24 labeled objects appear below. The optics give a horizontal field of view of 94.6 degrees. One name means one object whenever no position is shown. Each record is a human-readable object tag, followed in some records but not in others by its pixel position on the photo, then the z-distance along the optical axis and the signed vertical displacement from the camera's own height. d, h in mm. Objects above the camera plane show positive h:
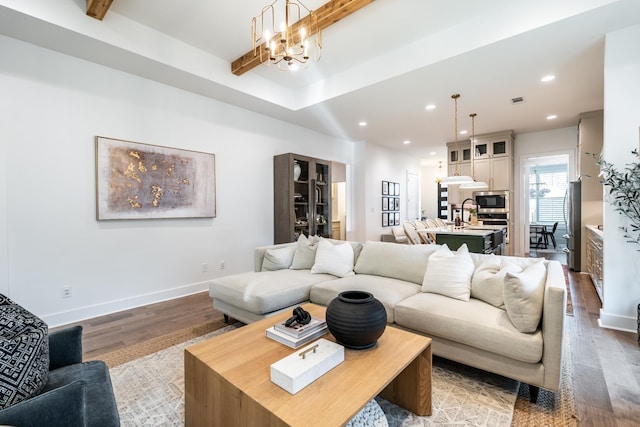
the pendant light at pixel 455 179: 4253 +443
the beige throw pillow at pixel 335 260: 3174 -543
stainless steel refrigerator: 5168 -257
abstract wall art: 3322 +373
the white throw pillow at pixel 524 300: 1775 -555
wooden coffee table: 1133 -750
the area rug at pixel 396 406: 1647 -1162
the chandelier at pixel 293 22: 2893 +1974
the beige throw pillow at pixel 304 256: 3420 -532
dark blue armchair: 867 -659
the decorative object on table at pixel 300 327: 1646 -677
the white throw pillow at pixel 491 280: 2174 -541
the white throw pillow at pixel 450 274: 2352 -535
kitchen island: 4074 -418
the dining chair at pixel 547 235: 8273 -748
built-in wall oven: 6363 +52
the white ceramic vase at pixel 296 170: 5016 +701
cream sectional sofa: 1759 -692
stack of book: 1622 -696
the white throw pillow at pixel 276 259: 3379 -565
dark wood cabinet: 4945 +241
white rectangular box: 1229 -691
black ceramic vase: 1516 -579
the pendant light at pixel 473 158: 4778 +1149
